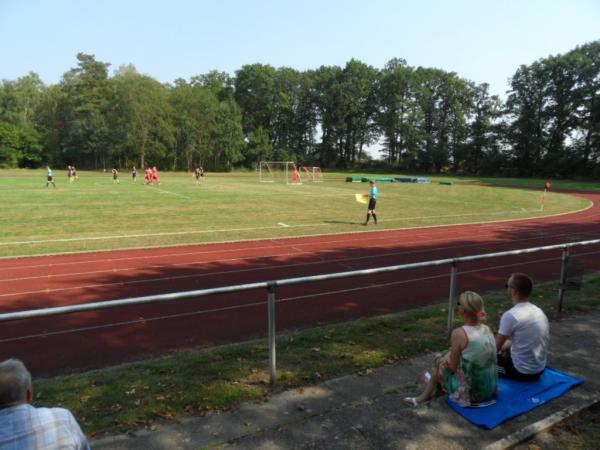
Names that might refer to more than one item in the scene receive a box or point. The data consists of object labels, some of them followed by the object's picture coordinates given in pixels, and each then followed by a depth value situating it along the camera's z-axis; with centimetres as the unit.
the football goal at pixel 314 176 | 5618
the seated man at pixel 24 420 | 232
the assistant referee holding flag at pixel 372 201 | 1825
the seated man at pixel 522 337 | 439
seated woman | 390
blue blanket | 385
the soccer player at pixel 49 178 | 3539
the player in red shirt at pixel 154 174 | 4315
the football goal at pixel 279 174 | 5132
